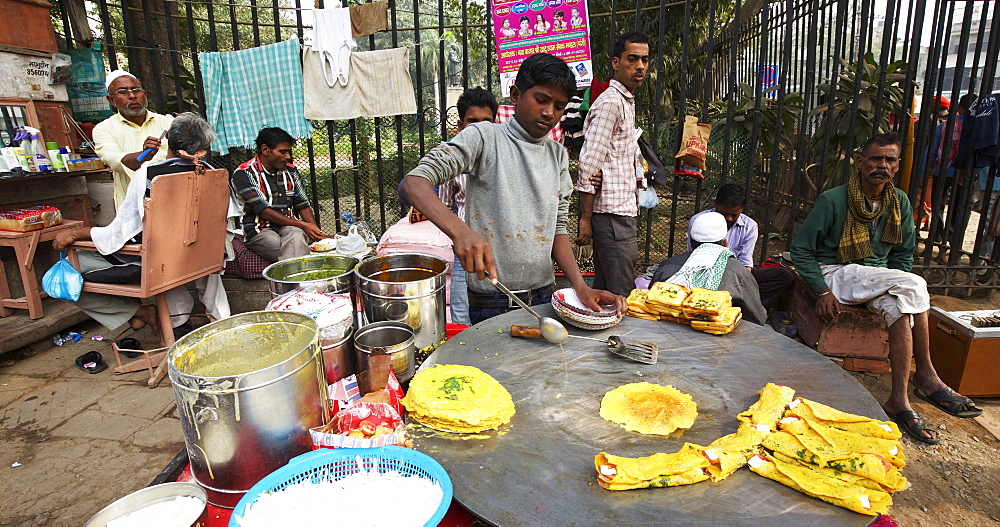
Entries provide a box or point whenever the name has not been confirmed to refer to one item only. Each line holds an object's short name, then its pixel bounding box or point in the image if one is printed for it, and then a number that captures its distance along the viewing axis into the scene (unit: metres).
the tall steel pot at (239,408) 1.11
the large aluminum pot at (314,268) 2.04
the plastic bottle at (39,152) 4.10
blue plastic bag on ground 3.55
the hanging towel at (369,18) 4.44
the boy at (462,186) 2.61
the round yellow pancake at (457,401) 1.37
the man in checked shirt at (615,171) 3.50
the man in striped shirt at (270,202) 4.36
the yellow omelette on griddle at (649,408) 1.42
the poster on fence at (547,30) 4.29
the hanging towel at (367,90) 4.69
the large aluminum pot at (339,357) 1.58
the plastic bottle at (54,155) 4.28
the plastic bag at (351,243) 3.97
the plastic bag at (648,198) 4.14
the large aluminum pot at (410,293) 1.72
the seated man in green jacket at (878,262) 3.32
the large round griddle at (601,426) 1.12
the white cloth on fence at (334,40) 4.50
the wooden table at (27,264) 3.75
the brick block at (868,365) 3.95
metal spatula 1.79
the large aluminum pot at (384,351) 1.56
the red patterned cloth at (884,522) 1.27
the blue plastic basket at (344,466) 1.13
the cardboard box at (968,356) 3.47
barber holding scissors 4.18
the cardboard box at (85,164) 4.45
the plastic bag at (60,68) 4.45
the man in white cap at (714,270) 2.87
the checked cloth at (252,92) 4.56
